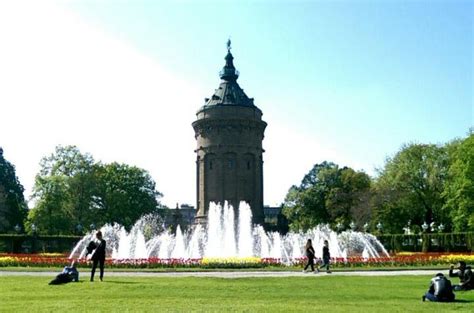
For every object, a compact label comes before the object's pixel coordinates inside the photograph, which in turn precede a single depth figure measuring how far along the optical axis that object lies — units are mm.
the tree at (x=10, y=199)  68250
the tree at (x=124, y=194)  68250
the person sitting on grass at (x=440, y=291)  14117
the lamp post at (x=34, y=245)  50681
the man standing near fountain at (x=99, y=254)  18641
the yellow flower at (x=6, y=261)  30852
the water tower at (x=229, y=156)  68562
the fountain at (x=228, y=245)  39656
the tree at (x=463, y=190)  47750
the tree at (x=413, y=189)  60344
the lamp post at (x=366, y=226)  60022
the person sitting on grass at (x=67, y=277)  18000
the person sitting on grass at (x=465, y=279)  16984
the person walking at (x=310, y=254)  25244
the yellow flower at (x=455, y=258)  31852
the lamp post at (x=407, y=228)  61844
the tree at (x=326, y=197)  69500
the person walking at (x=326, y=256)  25797
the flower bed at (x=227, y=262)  28844
